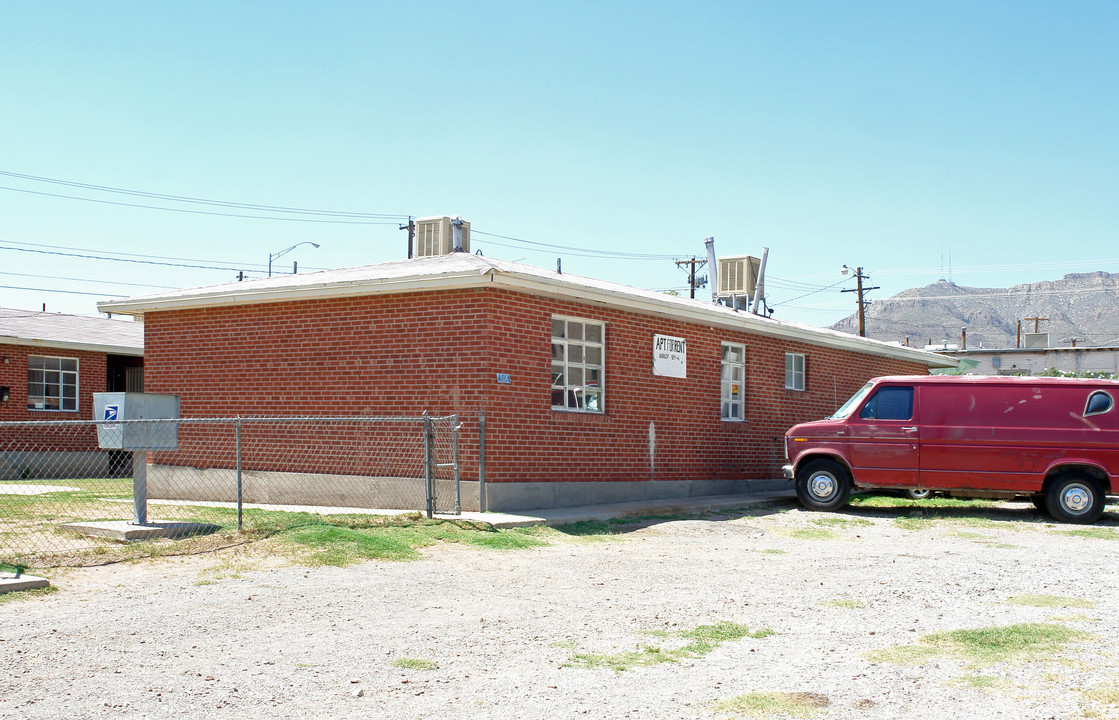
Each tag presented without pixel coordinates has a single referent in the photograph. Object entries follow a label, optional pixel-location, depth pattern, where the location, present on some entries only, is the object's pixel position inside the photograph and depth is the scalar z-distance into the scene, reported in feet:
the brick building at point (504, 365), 45.57
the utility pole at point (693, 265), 174.70
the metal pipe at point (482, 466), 44.09
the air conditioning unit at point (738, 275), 77.77
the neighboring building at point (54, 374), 77.41
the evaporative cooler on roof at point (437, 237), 59.67
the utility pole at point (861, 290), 175.42
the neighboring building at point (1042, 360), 152.66
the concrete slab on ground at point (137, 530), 34.76
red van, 48.67
